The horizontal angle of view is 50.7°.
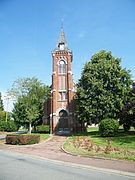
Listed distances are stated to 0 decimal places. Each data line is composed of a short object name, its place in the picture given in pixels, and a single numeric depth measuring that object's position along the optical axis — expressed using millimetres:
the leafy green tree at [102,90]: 21342
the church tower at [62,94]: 27731
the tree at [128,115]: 18932
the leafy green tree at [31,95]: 25258
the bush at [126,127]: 21439
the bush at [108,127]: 17950
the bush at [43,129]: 27506
